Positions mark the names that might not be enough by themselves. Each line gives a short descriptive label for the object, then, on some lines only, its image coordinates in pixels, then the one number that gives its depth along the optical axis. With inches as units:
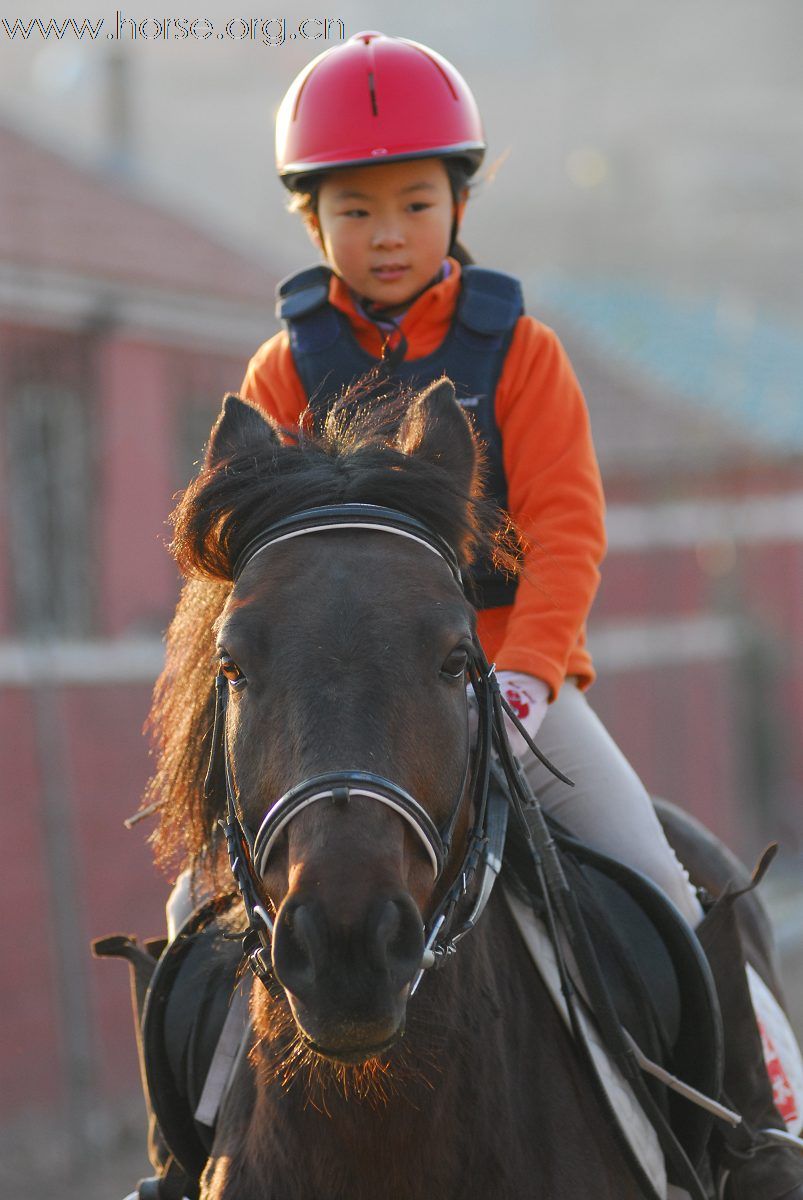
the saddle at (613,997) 253.9
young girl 270.8
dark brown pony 178.1
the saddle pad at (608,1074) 232.8
